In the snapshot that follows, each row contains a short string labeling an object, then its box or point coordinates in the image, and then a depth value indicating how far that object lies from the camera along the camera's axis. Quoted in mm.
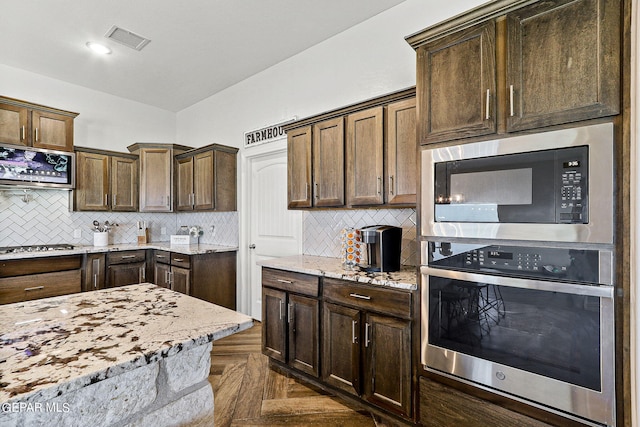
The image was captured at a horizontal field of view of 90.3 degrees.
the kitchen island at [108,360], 689
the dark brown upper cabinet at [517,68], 1346
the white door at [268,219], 3612
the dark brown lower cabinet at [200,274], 3730
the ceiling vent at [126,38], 3020
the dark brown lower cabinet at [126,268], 3811
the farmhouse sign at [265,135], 3616
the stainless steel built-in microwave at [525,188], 1342
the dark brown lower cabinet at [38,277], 3080
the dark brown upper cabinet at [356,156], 2244
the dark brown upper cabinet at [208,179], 4000
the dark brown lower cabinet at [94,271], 3602
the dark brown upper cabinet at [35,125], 3328
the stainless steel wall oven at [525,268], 1344
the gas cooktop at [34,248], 3248
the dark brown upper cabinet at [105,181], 4027
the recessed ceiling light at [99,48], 3257
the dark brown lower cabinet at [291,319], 2400
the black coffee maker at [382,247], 2237
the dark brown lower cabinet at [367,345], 1930
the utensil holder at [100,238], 4082
